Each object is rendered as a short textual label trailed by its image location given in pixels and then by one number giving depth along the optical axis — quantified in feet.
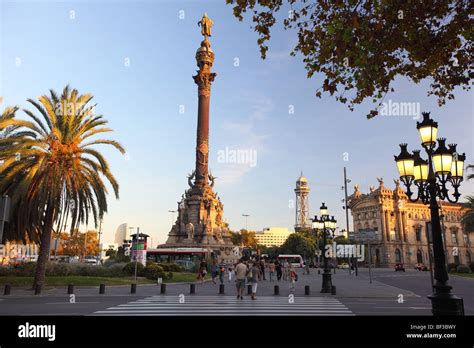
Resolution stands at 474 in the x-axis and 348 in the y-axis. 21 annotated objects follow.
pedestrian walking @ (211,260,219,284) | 91.63
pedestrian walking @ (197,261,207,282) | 95.21
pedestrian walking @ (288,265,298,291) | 68.18
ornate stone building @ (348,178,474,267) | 293.84
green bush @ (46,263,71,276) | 95.87
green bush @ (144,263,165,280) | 95.61
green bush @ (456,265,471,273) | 159.33
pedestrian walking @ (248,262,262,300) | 57.47
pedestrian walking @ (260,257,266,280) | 109.64
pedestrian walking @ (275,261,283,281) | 106.32
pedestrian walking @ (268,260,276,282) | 109.13
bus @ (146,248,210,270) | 157.28
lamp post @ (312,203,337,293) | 68.85
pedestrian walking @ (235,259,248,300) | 56.49
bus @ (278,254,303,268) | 254.41
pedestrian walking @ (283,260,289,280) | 115.57
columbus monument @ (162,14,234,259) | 175.52
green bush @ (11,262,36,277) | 93.45
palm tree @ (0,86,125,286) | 70.90
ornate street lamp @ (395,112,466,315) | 27.32
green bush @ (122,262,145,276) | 100.22
